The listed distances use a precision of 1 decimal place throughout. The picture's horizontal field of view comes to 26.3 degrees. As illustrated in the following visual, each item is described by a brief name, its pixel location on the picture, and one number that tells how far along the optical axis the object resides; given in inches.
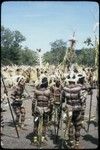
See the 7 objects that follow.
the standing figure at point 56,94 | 307.4
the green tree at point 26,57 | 1842.8
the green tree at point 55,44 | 2313.9
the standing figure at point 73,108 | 243.0
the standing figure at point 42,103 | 255.4
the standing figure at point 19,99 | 302.9
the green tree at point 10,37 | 2033.3
